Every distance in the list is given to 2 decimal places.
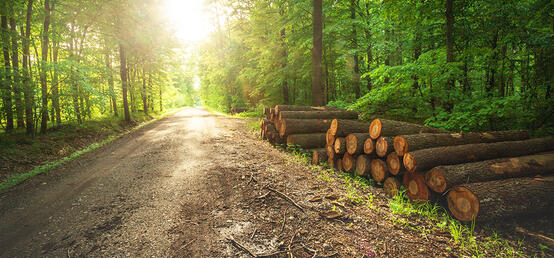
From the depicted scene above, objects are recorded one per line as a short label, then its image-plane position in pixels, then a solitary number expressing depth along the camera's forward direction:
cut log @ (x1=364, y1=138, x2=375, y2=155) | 4.48
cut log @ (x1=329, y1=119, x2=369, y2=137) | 5.33
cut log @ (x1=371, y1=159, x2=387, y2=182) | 4.21
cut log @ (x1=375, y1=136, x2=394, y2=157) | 4.18
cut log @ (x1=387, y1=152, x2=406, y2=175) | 3.98
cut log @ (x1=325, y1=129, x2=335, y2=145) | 5.43
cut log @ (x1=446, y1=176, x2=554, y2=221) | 2.90
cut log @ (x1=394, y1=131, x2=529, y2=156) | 3.91
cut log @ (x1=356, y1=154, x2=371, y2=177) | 4.54
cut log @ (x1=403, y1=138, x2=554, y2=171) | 3.61
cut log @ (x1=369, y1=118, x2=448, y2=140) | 4.44
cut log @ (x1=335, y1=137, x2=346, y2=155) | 5.05
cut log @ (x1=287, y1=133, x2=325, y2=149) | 6.55
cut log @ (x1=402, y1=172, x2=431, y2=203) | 3.57
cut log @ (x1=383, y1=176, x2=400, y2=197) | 3.98
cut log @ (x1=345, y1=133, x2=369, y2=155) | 4.67
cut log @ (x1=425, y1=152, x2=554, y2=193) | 3.27
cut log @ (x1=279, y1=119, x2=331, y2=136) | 6.83
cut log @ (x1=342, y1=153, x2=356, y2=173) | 4.86
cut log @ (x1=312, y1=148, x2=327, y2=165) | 5.72
